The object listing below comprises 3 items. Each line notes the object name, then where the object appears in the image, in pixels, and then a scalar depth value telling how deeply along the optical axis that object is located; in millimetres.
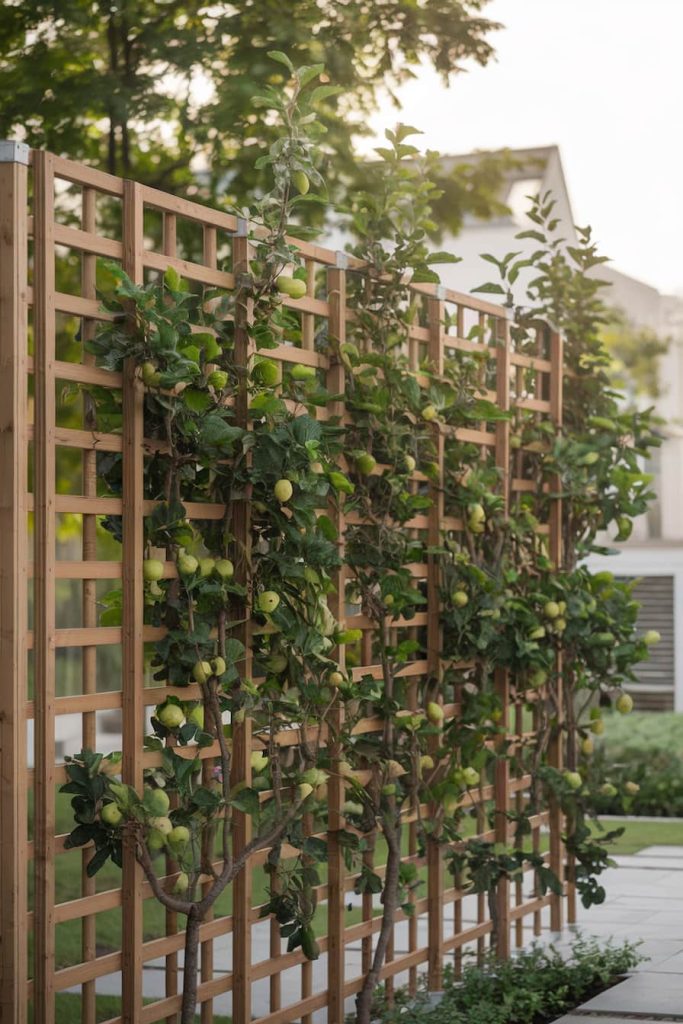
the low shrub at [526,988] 4734
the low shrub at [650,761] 10344
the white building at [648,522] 15609
